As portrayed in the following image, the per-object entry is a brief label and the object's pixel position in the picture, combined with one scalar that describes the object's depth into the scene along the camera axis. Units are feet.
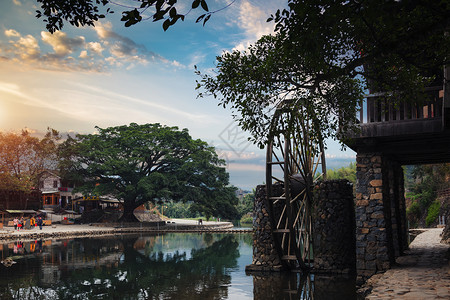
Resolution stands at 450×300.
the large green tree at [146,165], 127.13
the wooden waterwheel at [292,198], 44.55
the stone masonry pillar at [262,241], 46.93
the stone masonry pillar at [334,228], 44.09
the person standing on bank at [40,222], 108.76
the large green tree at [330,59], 18.34
